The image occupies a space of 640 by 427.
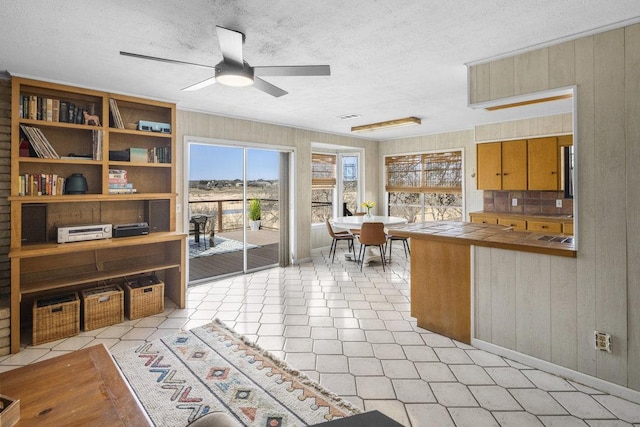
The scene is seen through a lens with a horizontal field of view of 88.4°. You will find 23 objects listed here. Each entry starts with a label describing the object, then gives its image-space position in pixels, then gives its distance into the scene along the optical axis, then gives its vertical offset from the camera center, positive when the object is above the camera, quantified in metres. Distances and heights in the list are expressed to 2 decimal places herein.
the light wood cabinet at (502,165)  5.40 +0.76
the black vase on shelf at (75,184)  3.40 +0.29
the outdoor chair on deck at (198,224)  5.34 -0.21
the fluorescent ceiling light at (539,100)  2.82 +0.97
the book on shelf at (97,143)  3.51 +0.74
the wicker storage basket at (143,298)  3.58 -0.96
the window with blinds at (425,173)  6.70 +0.82
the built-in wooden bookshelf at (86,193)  3.09 +0.20
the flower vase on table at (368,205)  6.23 +0.10
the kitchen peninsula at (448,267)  2.91 -0.55
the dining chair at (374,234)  5.36 -0.38
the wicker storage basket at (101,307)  3.30 -0.98
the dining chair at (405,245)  6.19 -0.71
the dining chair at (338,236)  6.05 -0.47
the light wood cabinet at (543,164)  5.10 +0.72
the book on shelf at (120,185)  3.66 +0.31
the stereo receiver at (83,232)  3.24 -0.21
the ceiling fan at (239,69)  2.13 +1.00
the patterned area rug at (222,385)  2.04 -1.24
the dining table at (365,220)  5.67 -0.22
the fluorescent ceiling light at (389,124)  5.31 +1.47
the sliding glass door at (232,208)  4.98 +0.06
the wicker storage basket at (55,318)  3.01 -1.00
